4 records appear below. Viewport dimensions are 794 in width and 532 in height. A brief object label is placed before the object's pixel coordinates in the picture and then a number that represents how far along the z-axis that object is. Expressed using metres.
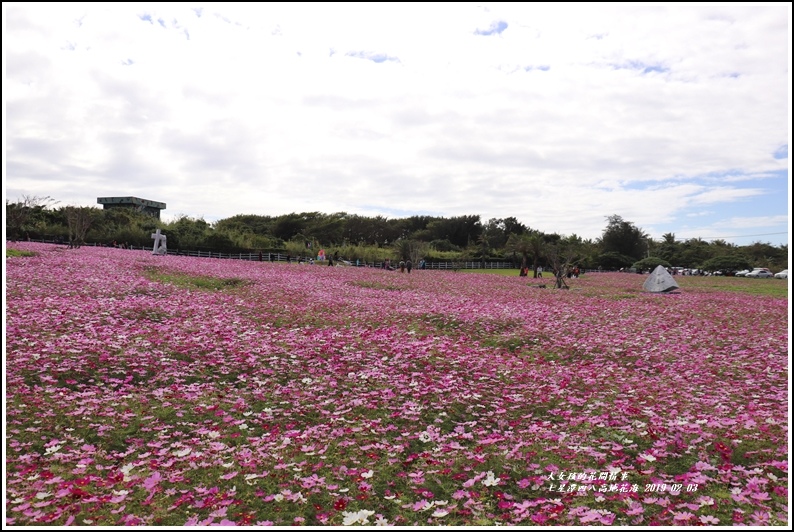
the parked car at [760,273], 68.56
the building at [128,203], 105.71
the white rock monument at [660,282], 31.50
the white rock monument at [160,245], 45.00
